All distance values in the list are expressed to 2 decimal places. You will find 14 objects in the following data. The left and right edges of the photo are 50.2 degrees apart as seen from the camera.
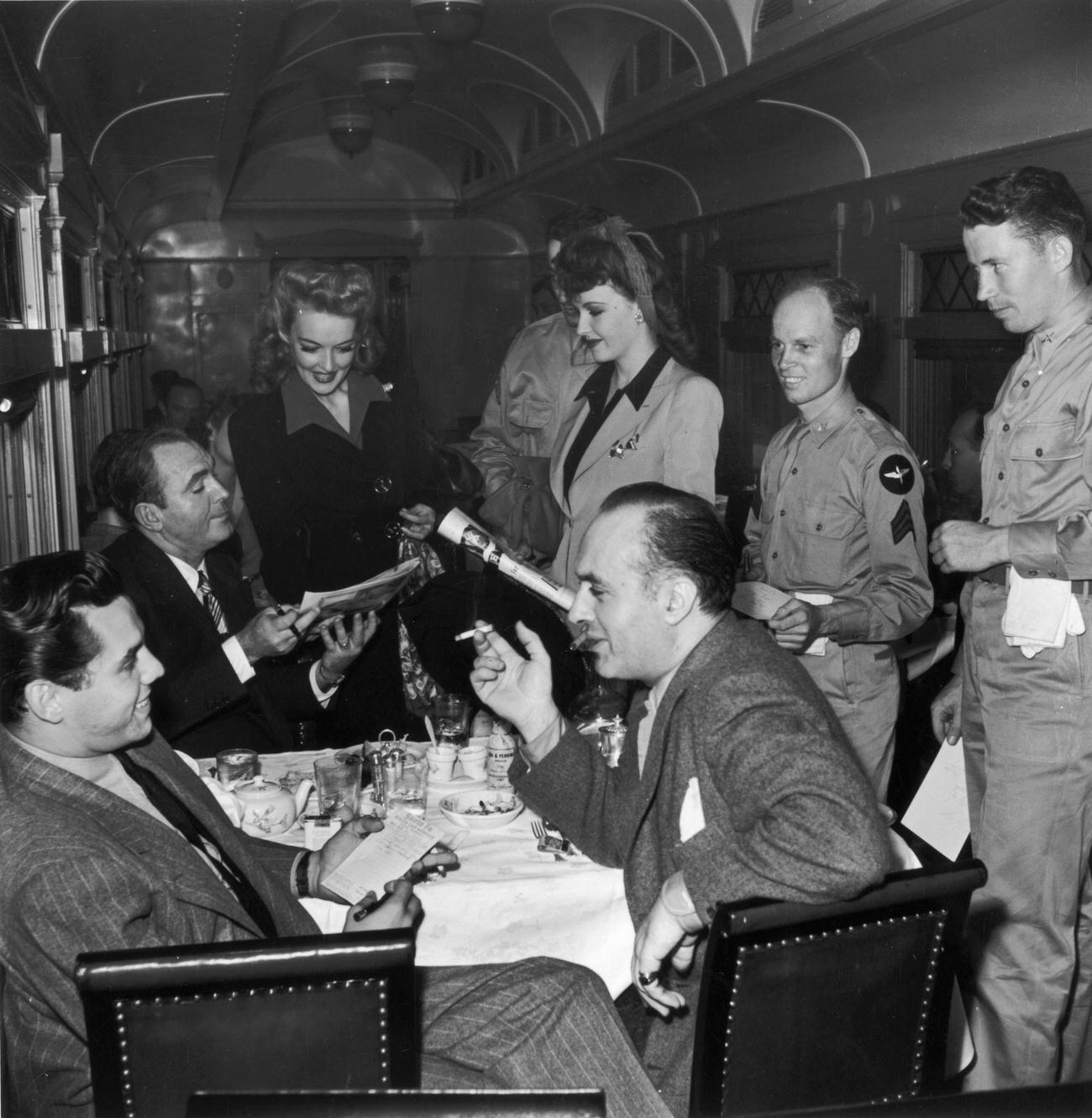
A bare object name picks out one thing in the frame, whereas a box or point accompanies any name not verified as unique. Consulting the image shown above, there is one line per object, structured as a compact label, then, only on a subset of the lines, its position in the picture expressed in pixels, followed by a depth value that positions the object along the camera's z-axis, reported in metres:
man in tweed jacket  1.54
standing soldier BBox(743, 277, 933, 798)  2.86
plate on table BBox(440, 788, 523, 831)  2.15
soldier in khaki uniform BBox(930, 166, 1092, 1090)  2.27
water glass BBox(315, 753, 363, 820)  2.22
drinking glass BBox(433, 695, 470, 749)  2.45
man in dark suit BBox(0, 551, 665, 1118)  1.45
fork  2.11
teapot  2.14
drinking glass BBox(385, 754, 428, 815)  2.24
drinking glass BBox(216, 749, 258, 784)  2.30
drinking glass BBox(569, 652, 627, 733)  2.64
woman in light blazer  3.32
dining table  1.93
